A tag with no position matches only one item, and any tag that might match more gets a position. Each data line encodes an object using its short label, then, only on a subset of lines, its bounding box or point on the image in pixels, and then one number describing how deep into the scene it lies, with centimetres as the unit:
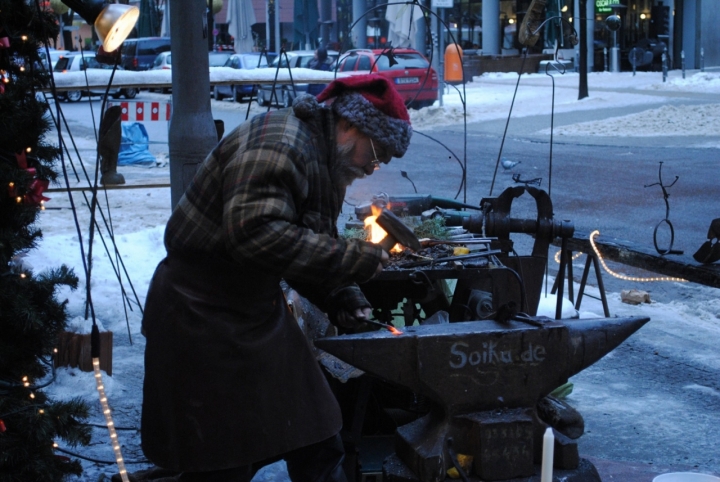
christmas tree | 270
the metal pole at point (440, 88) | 1755
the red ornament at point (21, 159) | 275
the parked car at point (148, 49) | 3013
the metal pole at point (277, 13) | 2735
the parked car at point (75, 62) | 2568
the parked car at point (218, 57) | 2808
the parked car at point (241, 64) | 2412
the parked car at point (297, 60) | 2331
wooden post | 455
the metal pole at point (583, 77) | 2012
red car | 1916
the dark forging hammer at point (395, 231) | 301
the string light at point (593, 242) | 528
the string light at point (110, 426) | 270
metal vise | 418
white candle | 152
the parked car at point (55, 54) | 2809
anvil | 284
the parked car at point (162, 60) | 2565
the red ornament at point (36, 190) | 277
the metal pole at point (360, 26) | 3184
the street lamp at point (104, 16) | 339
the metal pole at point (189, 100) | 500
